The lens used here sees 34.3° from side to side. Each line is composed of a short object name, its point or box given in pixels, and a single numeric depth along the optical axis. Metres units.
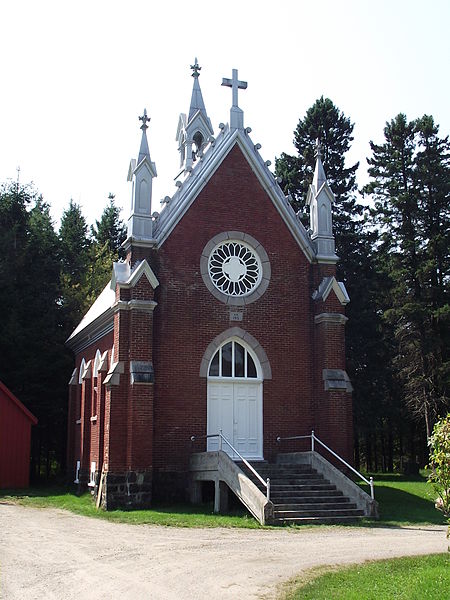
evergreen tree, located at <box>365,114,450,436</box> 36.97
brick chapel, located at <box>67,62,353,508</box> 20.91
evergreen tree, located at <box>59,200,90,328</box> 35.84
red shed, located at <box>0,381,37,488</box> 27.95
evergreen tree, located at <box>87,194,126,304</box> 38.44
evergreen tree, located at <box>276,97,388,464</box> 39.56
